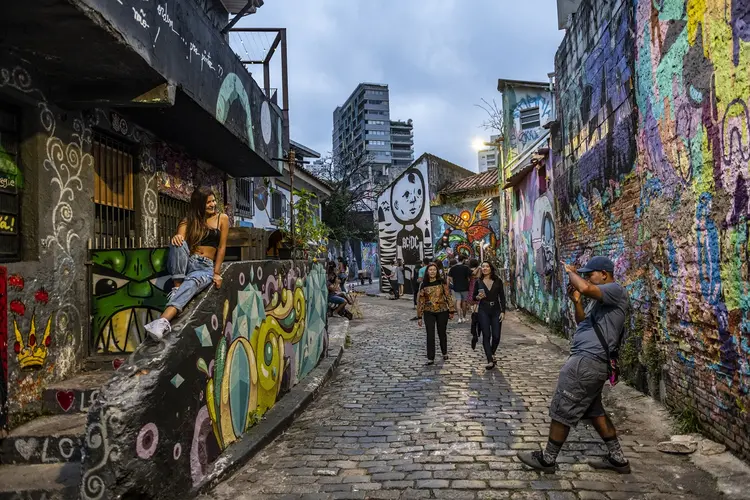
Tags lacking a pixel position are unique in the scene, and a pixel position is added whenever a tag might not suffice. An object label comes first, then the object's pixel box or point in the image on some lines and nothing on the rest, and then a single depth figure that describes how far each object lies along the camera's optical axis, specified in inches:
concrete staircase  156.1
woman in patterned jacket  354.0
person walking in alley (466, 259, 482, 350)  357.4
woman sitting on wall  190.9
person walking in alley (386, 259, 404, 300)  976.9
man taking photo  173.5
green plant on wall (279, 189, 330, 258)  339.3
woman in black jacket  337.4
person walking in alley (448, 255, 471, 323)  534.3
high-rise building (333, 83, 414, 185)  4613.7
